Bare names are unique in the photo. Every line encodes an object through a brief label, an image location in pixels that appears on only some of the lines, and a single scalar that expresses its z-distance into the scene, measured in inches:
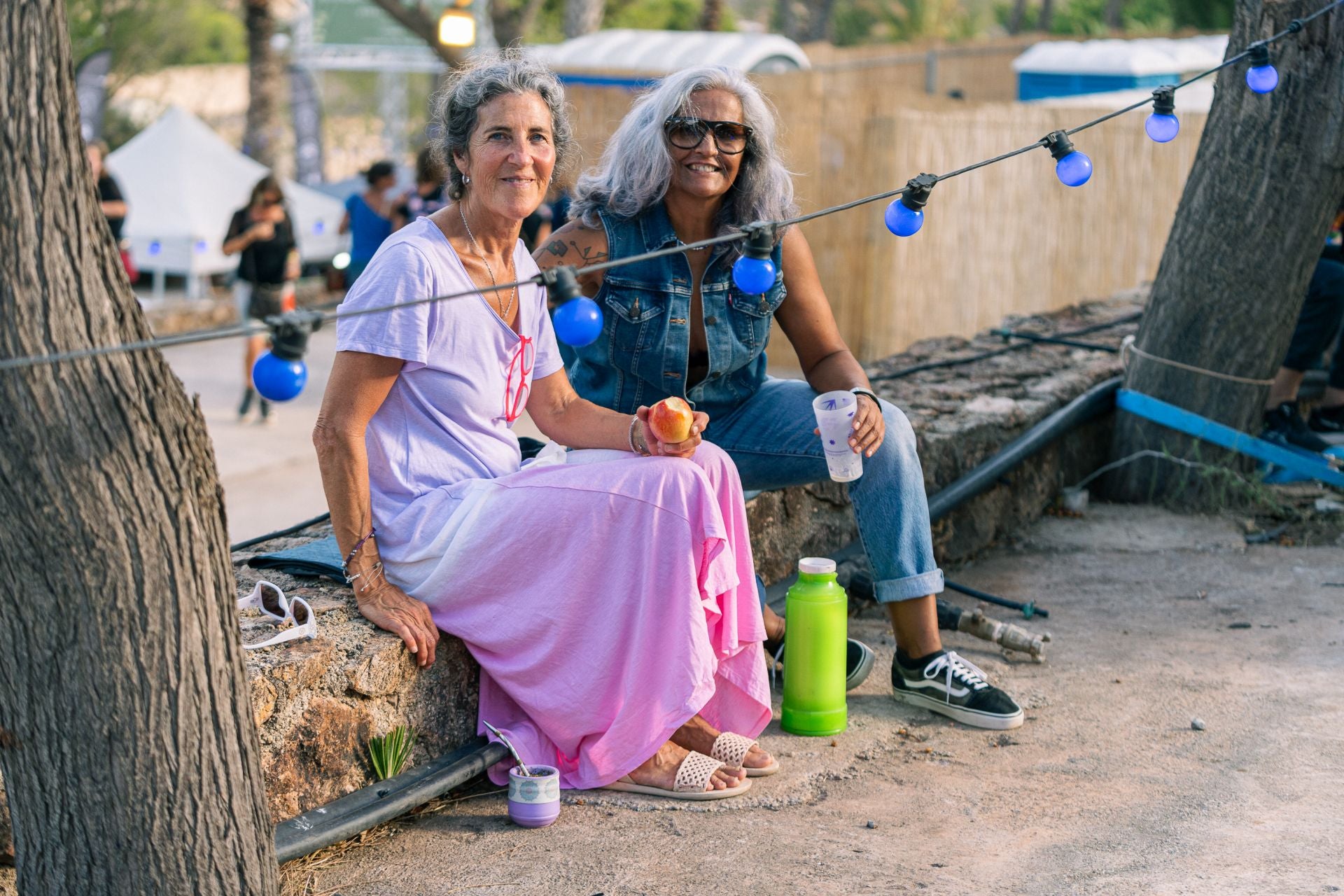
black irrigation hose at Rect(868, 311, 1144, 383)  213.2
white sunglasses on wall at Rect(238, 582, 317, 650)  107.7
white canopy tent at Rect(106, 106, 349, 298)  570.3
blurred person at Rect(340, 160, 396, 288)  353.7
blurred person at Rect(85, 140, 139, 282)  456.1
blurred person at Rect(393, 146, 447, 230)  343.0
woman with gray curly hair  112.0
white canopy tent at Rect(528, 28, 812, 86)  517.3
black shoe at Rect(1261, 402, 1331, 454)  218.8
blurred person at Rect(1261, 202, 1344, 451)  223.6
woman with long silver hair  132.4
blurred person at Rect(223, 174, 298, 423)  362.9
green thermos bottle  128.7
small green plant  111.3
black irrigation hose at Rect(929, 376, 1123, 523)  174.1
